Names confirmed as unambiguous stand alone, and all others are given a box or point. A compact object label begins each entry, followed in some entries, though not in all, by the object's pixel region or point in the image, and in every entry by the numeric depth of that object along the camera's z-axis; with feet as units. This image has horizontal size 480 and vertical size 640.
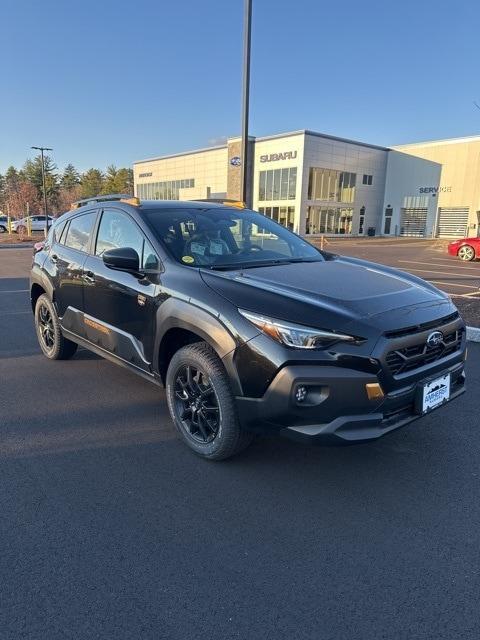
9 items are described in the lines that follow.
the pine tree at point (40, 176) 296.85
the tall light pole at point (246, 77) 27.40
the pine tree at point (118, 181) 310.45
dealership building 149.18
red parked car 65.72
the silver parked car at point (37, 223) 142.20
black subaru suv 8.94
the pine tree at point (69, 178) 344.34
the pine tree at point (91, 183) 310.51
